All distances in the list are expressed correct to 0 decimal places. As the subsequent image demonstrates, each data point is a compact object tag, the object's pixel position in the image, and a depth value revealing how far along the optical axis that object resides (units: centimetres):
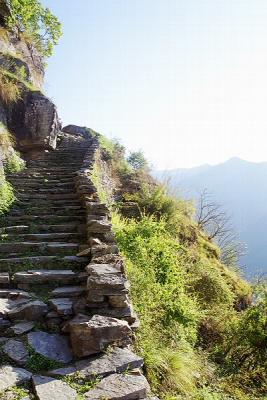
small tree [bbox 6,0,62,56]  1448
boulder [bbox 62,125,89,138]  1836
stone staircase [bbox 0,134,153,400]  318
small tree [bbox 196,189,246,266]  1639
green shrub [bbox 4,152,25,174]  989
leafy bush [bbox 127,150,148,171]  1732
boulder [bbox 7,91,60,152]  1222
